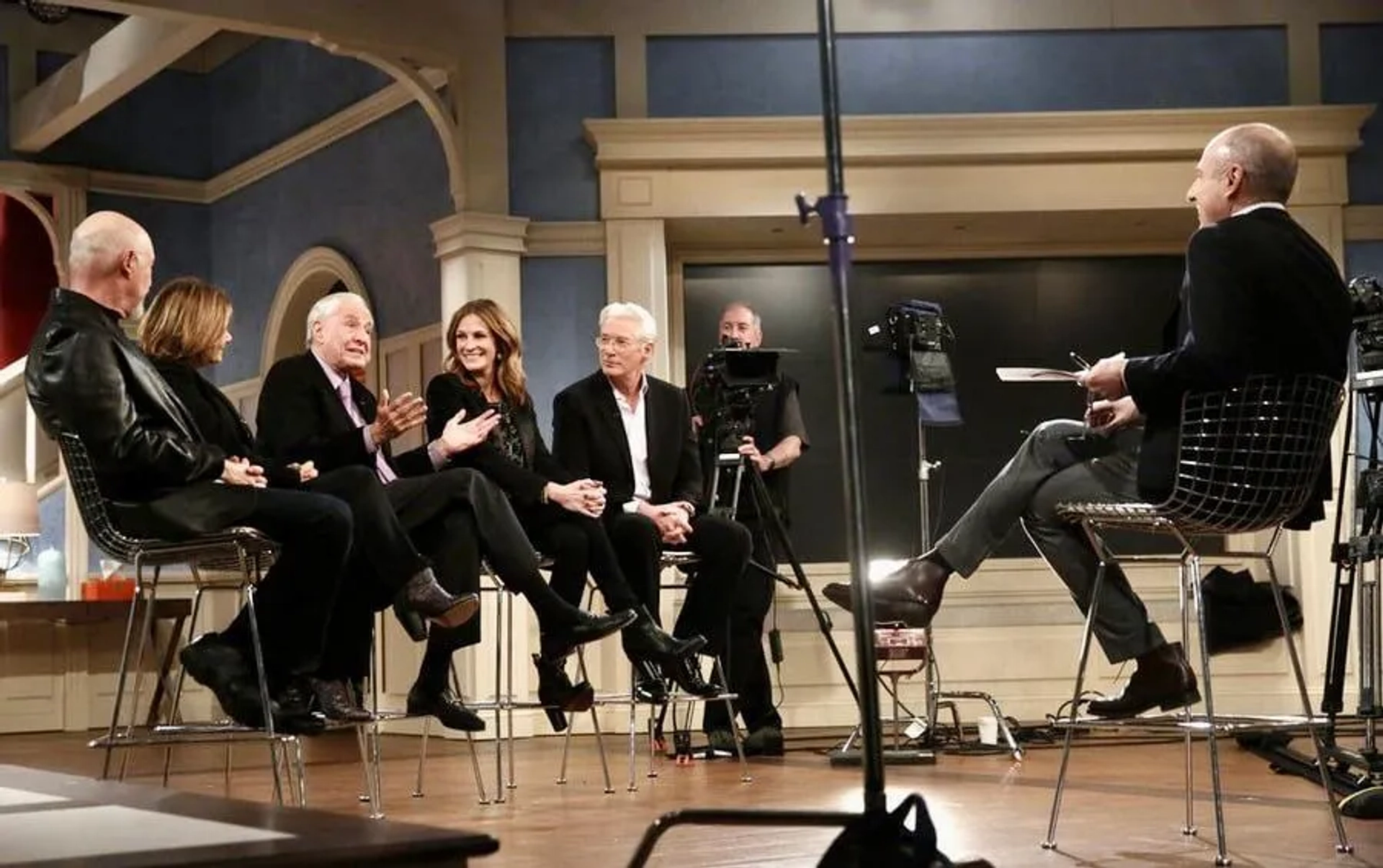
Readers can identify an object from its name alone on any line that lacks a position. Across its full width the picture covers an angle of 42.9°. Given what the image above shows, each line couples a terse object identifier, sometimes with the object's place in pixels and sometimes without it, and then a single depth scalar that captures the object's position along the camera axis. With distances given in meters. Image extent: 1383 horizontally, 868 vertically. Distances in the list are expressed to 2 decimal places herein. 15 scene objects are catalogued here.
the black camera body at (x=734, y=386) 5.59
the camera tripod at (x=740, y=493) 5.30
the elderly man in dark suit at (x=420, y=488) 4.29
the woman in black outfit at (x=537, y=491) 4.66
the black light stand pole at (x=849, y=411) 1.96
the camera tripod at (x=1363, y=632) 4.21
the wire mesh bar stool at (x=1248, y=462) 3.06
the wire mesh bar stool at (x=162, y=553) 3.51
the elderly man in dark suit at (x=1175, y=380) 3.07
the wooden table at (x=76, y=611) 7.47
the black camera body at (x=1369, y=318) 4.55
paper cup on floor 5.69
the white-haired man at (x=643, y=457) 5.12
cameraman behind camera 5.65
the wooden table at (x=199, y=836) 1.92
